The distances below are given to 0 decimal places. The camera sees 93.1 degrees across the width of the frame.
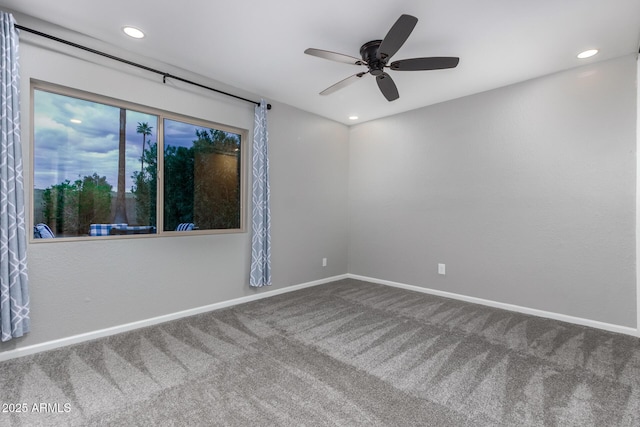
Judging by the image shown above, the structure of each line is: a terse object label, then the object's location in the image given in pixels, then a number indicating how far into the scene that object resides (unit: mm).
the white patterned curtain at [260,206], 3686
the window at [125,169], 2518
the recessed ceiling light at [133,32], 2459
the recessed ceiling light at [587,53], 2707
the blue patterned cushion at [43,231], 2453
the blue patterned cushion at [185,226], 3246
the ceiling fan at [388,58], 1965
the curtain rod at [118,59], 2305
